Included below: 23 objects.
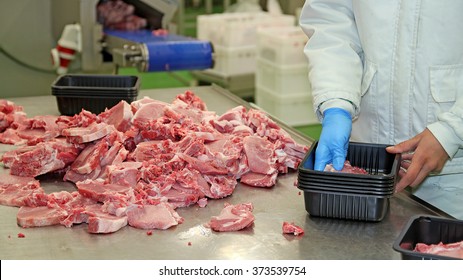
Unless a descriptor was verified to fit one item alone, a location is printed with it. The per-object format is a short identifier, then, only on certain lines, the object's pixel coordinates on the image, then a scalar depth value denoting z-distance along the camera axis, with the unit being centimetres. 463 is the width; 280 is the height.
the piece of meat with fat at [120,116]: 238
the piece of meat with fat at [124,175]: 210
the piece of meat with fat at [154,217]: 190
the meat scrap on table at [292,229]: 185
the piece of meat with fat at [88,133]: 228
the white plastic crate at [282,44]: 518
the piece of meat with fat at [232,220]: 188
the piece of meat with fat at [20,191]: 202
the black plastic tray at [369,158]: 208
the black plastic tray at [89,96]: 275
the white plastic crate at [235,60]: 559
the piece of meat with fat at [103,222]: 187
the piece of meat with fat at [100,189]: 201
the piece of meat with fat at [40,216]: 191
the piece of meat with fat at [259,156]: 221
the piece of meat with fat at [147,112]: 234
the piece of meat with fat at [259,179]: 218
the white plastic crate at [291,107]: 527
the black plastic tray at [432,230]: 166
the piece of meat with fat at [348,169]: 205
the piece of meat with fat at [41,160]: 226
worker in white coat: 208
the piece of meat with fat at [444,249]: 160
